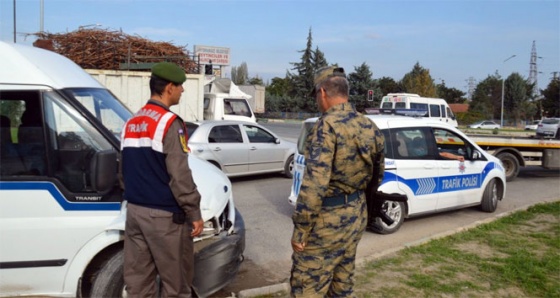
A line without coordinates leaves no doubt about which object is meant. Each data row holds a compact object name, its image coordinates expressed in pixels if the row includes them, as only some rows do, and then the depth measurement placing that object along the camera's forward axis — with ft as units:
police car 24.22
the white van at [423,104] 80.43
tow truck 44.37
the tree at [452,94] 295.48
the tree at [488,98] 244.75
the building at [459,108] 251.11
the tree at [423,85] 201.87
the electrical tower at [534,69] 274.77
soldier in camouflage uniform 10.49
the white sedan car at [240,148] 35.32
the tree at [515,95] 230.48
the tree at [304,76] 208.13
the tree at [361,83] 178.50
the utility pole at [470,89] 363.64
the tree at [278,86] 267.18
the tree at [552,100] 233.68
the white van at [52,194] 12.27
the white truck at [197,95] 41.70
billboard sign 95.38
